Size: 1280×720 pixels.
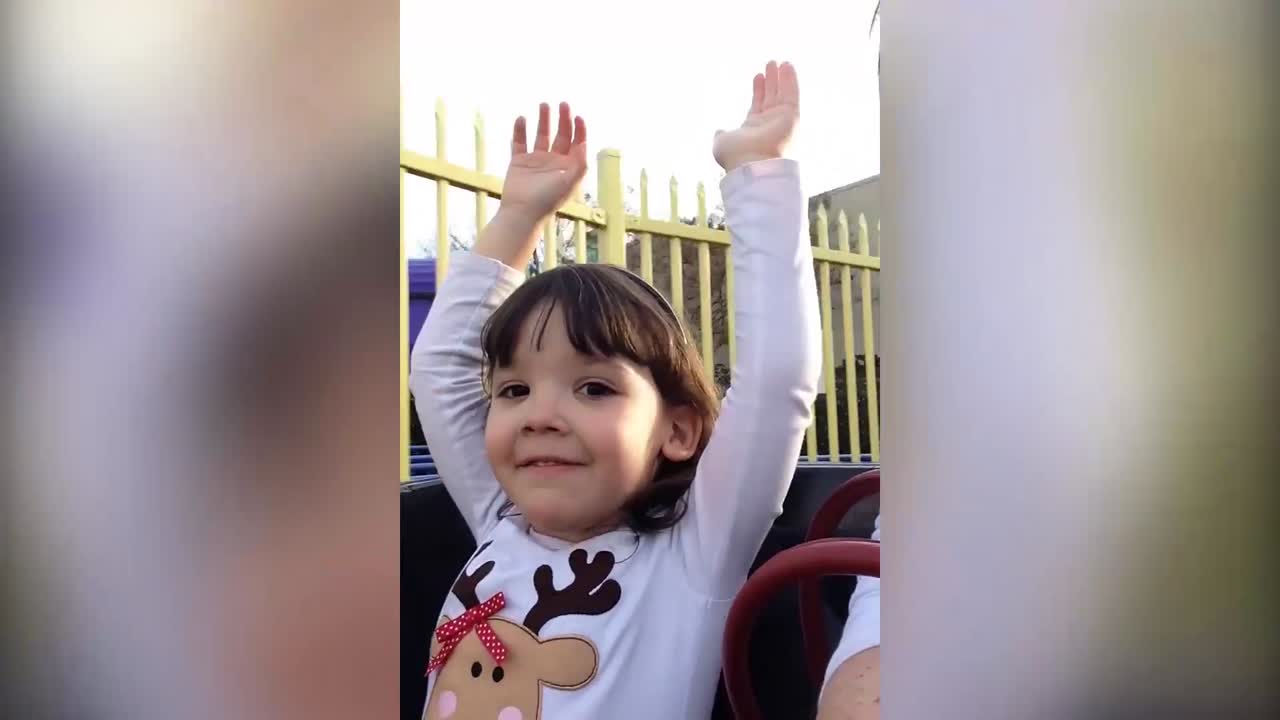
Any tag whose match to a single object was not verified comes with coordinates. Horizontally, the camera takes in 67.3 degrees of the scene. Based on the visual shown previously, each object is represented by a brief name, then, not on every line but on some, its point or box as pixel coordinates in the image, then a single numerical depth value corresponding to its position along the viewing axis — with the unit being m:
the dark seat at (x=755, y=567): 1.06
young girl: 0.80
